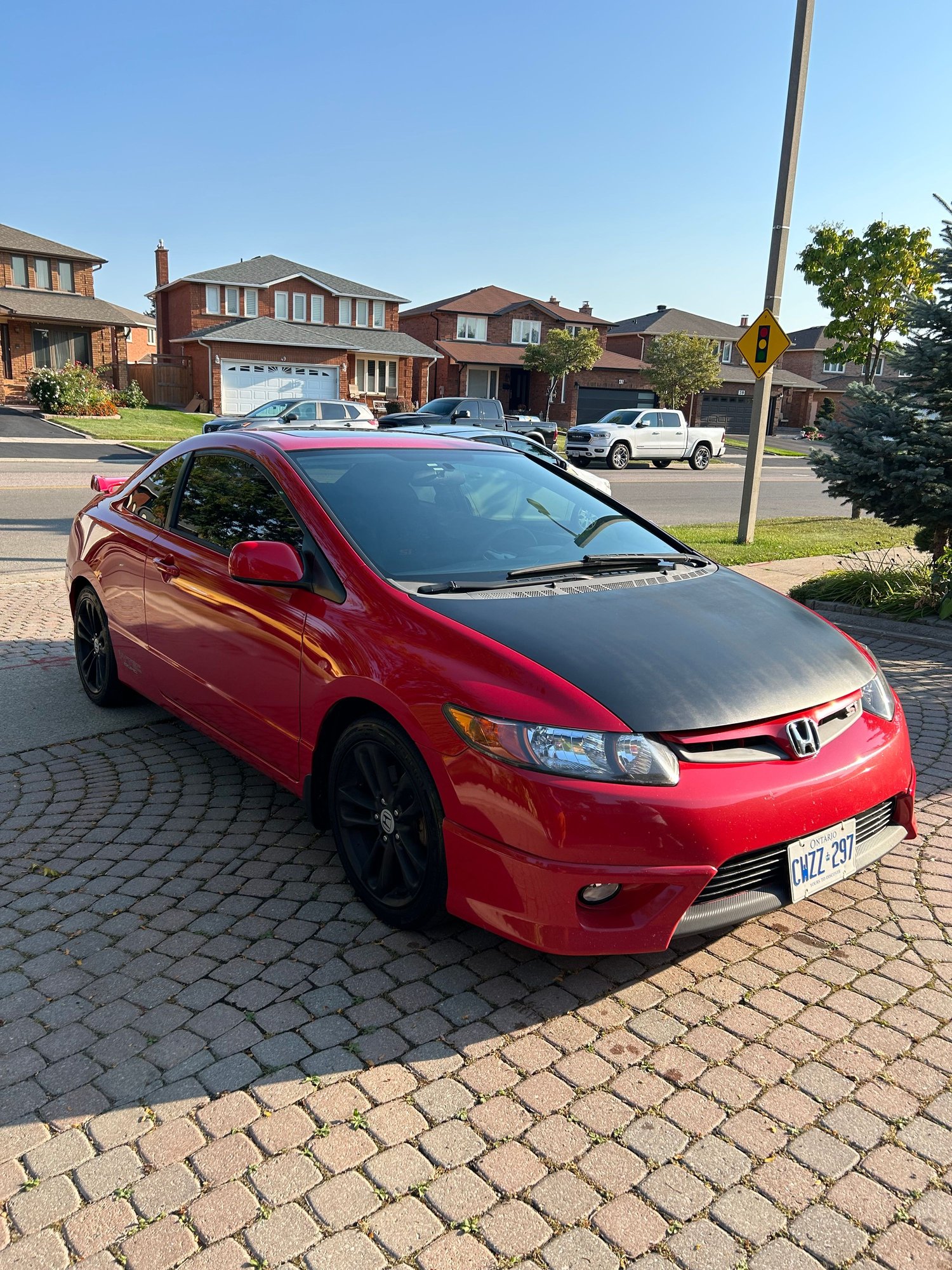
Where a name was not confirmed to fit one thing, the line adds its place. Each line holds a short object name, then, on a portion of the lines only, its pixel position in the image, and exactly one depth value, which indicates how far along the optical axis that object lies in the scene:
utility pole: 11.62
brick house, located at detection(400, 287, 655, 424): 54.81
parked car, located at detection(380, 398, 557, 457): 24.91
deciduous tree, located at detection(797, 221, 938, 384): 32.53
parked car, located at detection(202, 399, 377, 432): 25.17
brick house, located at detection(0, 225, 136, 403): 41.88
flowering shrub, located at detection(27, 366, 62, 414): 36.50
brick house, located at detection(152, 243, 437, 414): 43.88
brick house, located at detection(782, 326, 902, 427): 69.50
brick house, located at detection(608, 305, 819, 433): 62.03
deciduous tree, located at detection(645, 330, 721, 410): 50.38
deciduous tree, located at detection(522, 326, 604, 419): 50.00
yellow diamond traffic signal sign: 11.81
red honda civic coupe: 2.84
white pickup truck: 31.55
